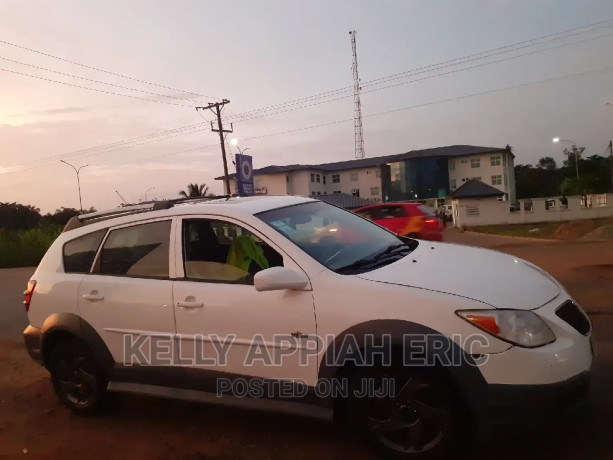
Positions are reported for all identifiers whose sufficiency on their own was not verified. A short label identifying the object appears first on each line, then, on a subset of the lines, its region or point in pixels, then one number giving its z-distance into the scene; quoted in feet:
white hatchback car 9.53
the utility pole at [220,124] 114.62
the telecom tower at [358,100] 179.52
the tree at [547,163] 312.11
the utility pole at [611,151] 161.07
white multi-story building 218.38
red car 46.80
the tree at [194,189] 125.90
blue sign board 67.31
